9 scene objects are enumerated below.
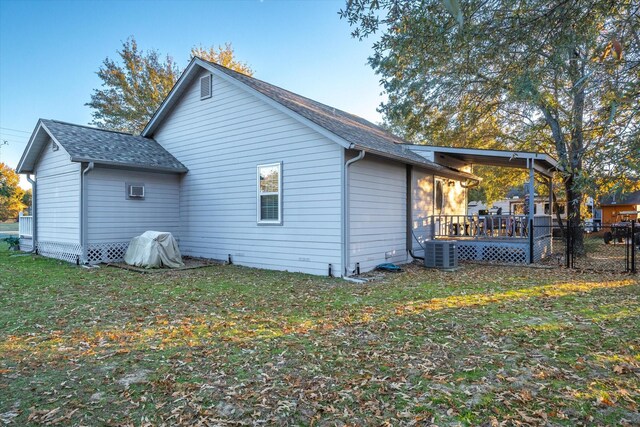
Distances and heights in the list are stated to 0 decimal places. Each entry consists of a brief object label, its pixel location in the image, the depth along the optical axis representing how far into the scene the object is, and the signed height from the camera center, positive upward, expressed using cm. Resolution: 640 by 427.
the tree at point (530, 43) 366 +250
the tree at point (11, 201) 3941 +141
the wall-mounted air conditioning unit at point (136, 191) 1128 +68
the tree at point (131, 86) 2612 +887
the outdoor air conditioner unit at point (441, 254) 1015 -113
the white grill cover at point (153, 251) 1009 -101
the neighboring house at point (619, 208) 2859 +32
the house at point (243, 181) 918 +91
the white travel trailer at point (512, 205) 2782 +72
